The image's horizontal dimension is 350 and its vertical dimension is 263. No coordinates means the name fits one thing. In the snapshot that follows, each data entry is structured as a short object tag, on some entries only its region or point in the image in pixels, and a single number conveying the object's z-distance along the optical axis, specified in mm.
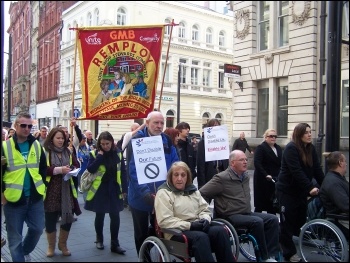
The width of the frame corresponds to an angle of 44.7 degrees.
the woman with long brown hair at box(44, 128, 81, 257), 5891
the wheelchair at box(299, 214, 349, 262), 4979
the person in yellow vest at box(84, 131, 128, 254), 6141
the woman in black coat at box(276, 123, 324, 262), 5559
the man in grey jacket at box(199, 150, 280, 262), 5305
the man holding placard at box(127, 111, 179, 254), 5156
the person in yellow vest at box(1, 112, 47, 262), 4902
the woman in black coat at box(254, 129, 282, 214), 7035
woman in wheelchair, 4586
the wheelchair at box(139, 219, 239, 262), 4590
